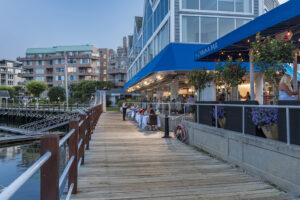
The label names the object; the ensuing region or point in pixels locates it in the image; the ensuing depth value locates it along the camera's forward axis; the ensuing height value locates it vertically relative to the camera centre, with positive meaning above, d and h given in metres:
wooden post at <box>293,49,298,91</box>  8.26 +0.86
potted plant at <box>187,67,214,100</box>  10.82 +1.00
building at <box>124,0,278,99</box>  15.98 +5.42
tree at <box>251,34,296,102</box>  6.10 +1.15
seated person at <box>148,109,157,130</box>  13.46 -0.97
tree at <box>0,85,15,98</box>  84.11 +4.46
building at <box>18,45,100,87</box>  83.38 +13.18
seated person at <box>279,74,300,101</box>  5.99 +0.28
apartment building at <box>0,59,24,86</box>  110.50 +13.86
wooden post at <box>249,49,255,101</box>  8.66 +0.79
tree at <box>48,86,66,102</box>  70.25 +2.54
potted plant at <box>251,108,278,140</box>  5.18 -0.43
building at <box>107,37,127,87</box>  74.19 +9.32
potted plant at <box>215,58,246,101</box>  8.94 +1.00
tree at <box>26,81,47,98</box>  69.44 +4.23
